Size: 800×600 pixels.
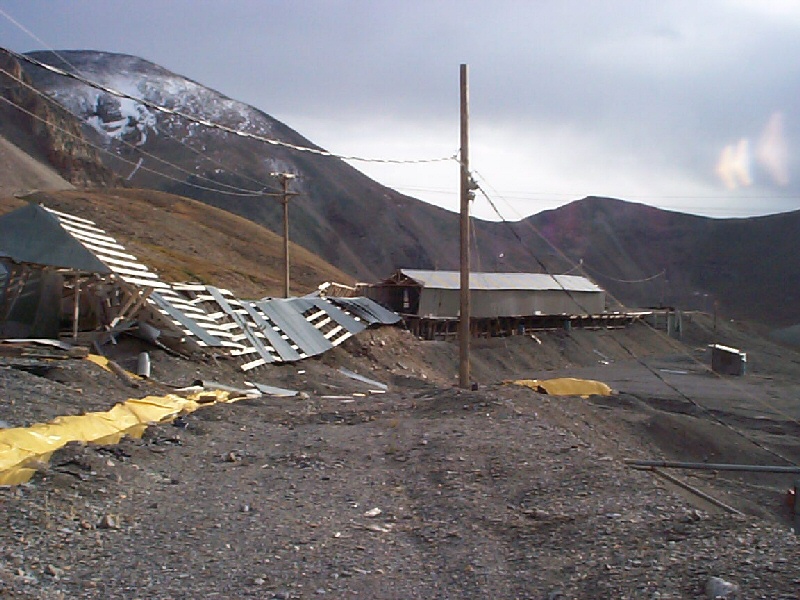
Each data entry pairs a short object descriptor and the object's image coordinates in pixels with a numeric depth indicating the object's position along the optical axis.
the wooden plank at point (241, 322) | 21.86
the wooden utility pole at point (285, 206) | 35.00
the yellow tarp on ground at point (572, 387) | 26.12
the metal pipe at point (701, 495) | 10.61
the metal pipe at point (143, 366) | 15.98
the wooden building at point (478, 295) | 44.25
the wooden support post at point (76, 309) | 17.19
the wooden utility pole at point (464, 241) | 18.63
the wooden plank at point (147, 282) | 18.07
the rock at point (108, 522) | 7.02
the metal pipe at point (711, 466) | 10.43
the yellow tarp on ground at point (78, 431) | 7.86
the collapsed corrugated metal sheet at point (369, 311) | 33.16
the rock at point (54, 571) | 5.70
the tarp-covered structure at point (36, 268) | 17.67
